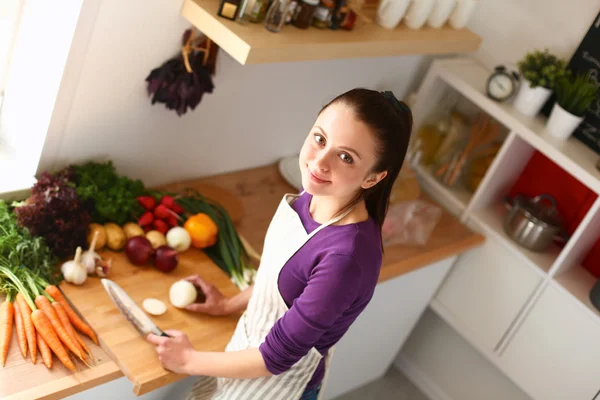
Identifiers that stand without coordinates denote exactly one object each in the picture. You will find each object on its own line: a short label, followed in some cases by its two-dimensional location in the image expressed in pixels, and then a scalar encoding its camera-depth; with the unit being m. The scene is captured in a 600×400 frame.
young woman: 1.46
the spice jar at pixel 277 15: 1.92
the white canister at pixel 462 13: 2.50
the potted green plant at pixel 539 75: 2.54
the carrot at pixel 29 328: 1.66
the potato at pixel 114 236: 2.02
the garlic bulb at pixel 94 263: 1.92
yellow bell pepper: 2.15
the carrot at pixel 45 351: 1.65
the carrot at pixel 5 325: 1.62
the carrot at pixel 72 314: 1.77
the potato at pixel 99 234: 1.98
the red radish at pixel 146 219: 2.09
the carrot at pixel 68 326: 1.73
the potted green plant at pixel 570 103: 2.46
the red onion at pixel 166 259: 2.03
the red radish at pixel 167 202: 2.17
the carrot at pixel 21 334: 1.66
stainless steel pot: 2.57
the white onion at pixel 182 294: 1.96
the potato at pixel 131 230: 2.06
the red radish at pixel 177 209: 2.18
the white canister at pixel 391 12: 2.26
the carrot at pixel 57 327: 1.70
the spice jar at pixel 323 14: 2.08
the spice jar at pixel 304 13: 2.02
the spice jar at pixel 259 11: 1.90
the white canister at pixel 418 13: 2.34
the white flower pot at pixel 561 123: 2.49
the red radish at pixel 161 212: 2.13
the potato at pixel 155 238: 2.07
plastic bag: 2.58
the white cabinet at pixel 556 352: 2.49
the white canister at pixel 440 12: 2.42
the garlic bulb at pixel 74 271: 1.87
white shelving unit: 2.49
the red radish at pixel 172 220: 2.16
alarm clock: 2.61
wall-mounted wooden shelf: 1.84
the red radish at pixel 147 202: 2.12
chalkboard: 2.52
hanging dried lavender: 2.04
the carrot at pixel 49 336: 1.67
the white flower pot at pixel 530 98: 2.57
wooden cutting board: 1.75
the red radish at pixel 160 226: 2.12
